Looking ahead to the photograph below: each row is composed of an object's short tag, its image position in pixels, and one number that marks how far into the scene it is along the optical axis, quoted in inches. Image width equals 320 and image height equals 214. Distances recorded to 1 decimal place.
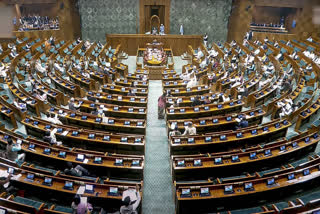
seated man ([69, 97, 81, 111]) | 397.8
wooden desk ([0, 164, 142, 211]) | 236.1
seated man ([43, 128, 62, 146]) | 307.5
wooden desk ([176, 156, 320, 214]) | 235.3
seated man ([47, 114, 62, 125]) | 351.8
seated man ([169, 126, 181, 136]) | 333.7
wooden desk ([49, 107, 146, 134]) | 355.6
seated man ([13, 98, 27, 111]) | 388.4
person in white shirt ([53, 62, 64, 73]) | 567.8
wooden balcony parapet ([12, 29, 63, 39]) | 783.1
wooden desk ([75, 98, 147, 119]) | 393.7
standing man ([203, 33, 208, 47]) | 826.3
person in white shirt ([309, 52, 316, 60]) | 597.6
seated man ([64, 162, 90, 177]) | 261.0
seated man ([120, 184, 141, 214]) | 218.8
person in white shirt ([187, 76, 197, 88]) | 513.3
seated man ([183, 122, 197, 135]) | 332.4
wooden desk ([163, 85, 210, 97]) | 472.7
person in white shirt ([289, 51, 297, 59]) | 614.2
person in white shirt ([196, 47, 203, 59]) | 719.9
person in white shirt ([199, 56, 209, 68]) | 646.4
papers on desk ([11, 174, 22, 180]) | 246.8
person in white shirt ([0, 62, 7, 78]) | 513.3
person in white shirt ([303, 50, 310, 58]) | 619.4
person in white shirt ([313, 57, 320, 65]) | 565.6
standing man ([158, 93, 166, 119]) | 414.0
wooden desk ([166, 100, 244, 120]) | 391.5
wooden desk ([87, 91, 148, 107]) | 430.4
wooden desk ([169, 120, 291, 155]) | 315.6
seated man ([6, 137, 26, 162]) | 284.0
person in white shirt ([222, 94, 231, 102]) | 442.1
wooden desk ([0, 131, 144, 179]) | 277.9
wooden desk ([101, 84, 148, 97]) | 470.0
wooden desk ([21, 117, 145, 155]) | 316.2
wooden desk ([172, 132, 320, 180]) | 277.3
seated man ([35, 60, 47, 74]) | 564.7
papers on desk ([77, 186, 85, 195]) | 232.4
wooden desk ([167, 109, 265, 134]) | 357.4
